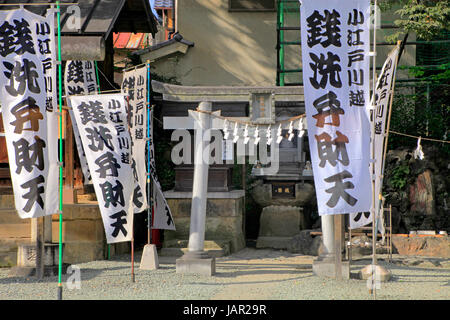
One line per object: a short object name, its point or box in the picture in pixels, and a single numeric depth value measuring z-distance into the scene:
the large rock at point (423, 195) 18.77
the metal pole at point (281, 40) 22.27
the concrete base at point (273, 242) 17.91
